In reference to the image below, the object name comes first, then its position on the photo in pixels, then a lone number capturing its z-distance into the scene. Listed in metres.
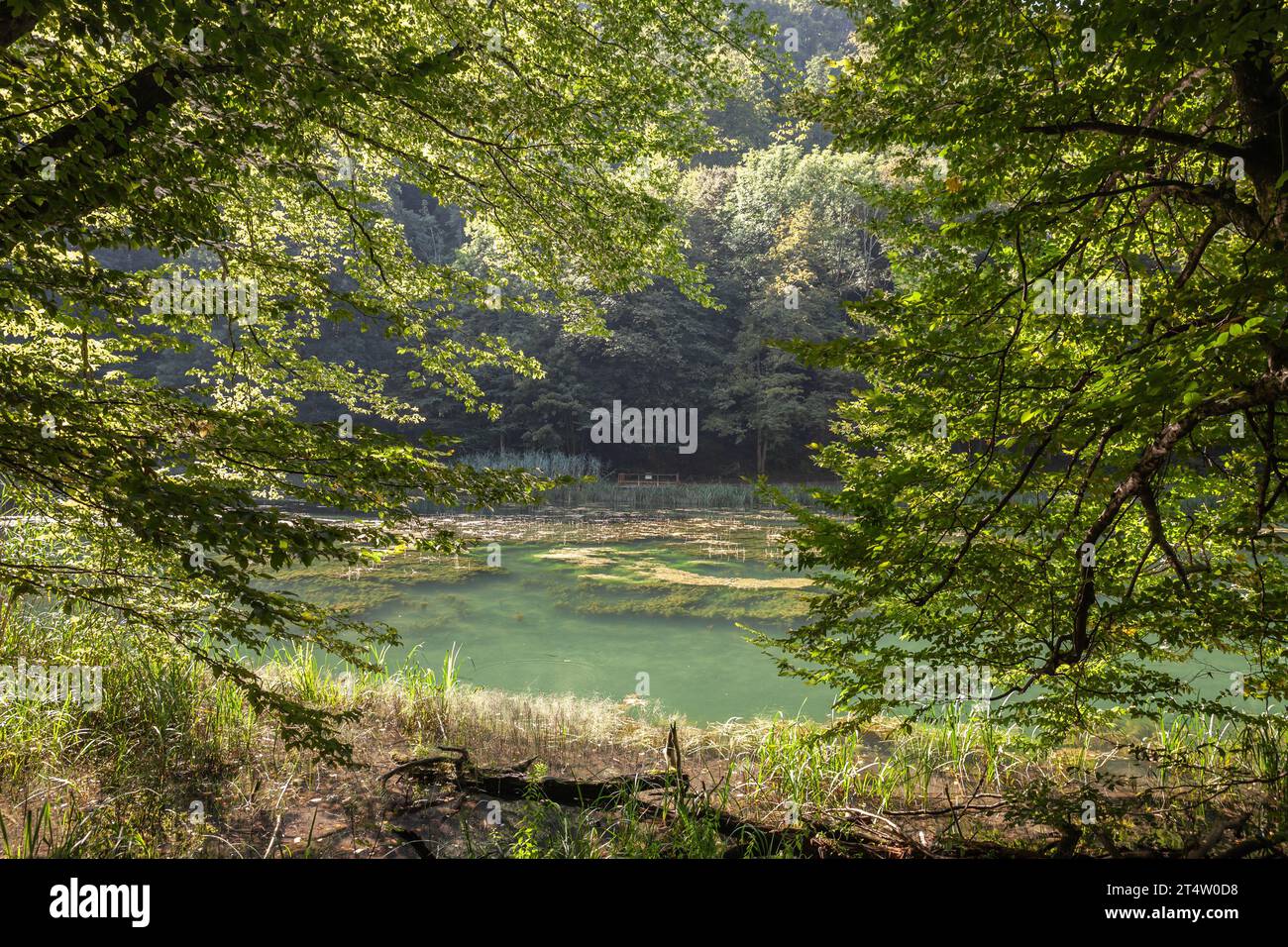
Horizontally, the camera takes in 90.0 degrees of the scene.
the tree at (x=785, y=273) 28.28
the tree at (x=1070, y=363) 2.30
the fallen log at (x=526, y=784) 4.44
